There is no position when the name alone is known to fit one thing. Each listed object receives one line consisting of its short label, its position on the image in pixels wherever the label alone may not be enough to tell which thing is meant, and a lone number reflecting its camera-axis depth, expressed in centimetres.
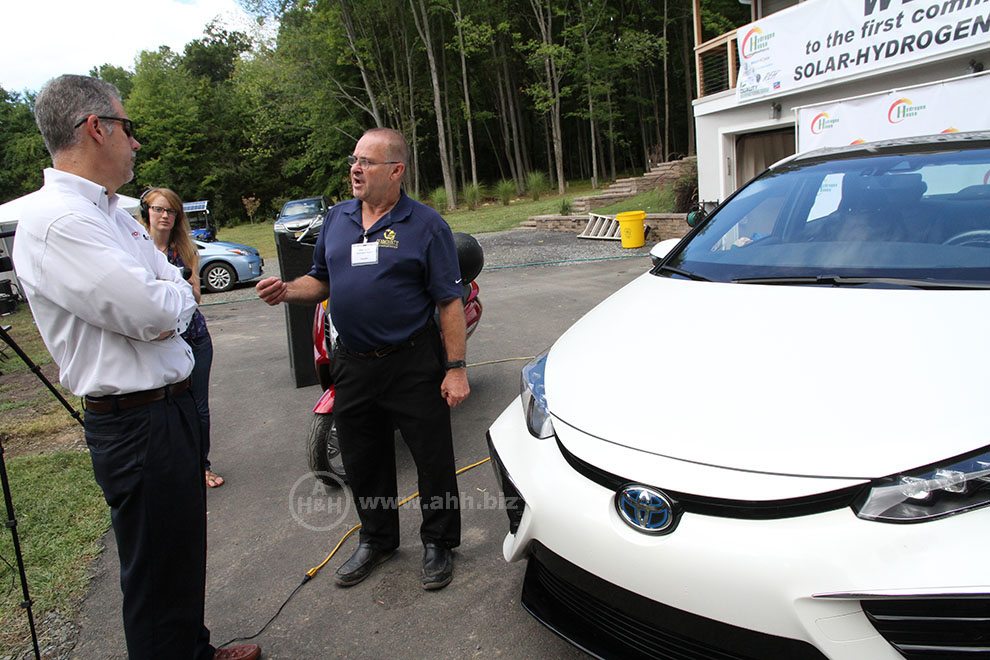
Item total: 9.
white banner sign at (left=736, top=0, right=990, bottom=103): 987
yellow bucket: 1361
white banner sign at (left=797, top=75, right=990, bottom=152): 902
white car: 143
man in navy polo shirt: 261
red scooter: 360
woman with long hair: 364
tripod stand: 214
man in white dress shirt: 171
